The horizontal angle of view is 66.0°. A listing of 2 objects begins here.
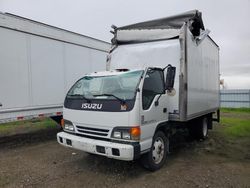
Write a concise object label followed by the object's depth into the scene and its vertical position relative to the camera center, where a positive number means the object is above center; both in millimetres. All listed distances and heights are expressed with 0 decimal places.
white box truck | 3321 -95
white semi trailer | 4800 +716
